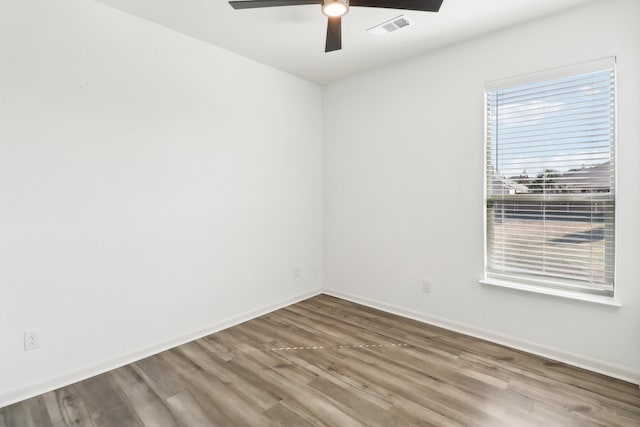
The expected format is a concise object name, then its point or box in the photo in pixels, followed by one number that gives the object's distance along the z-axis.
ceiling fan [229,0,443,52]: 1.97
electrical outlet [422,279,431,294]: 3.40
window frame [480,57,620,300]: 2.40
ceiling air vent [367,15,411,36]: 2.65
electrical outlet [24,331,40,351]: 2.20
